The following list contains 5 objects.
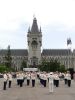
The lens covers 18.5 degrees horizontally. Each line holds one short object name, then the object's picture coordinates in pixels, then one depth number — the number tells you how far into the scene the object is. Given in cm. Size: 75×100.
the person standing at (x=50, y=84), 1585
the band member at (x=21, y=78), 2243
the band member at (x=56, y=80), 2156
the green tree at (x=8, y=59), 9915
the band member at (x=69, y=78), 2197
